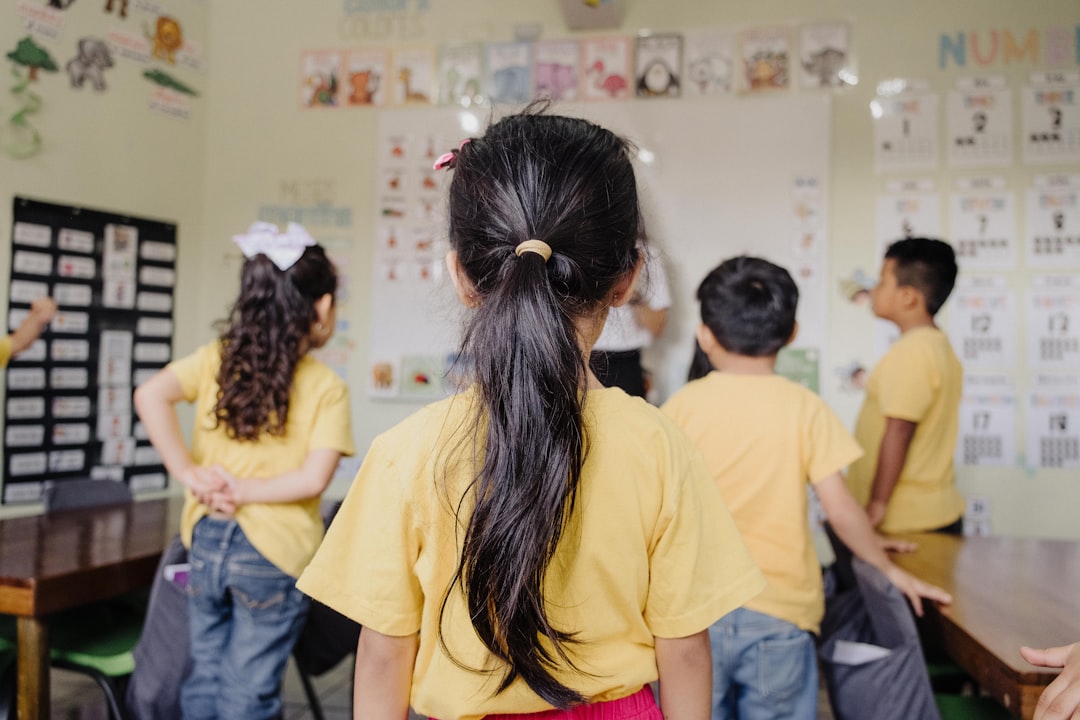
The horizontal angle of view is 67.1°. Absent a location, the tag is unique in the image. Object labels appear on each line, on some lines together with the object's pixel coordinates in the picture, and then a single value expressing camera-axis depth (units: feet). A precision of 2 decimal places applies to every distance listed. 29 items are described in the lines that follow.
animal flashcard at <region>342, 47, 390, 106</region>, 11.81
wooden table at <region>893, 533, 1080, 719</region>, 3.86
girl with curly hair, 5.49
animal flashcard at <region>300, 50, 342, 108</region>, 12.01
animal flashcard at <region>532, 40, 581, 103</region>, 11.18
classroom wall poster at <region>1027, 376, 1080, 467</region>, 9.98
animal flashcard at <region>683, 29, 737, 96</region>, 10.76
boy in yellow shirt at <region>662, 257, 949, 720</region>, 4.72
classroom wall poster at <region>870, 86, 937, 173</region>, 10.29
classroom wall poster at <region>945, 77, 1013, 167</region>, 10.14
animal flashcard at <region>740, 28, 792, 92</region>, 10.61
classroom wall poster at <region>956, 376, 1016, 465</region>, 10.09
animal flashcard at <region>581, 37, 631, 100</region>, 11.05
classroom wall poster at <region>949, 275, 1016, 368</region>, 10.14
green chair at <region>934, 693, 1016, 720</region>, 5.46
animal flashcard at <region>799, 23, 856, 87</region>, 10.48
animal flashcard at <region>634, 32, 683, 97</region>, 10.88
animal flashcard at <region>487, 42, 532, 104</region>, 11.33
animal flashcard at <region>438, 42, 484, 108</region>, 11.49
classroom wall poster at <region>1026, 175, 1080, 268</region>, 10.00
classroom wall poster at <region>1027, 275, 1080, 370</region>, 10.00
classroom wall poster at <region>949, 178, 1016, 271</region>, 10.12
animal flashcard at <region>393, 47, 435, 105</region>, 11.64
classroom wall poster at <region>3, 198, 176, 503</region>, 9.77
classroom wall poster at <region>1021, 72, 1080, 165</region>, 10.00
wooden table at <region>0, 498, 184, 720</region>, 5.25
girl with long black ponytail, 2.68
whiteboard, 10.51
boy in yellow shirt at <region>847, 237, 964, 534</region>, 6.71
